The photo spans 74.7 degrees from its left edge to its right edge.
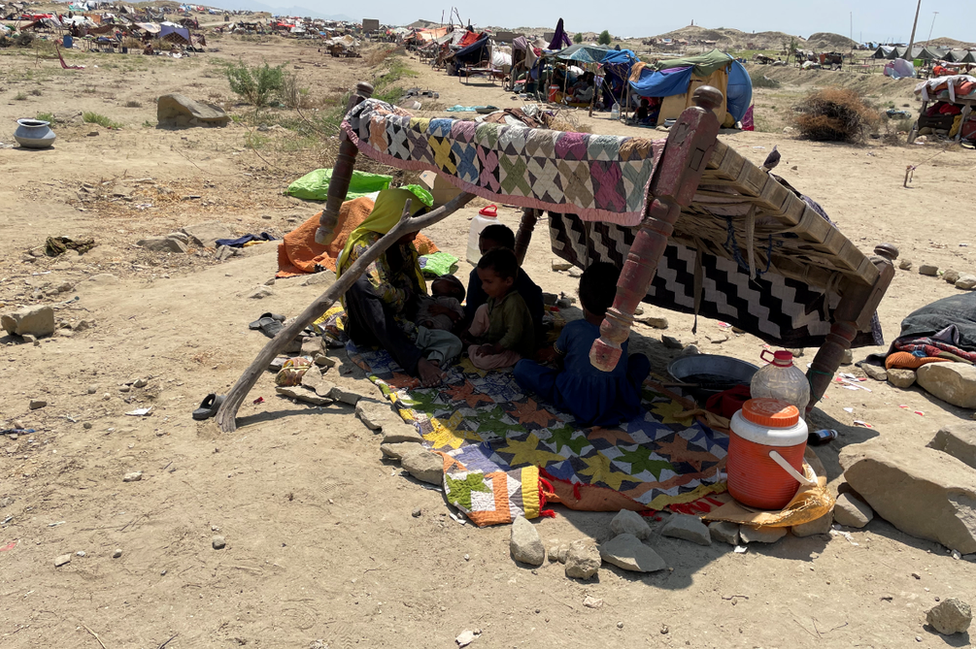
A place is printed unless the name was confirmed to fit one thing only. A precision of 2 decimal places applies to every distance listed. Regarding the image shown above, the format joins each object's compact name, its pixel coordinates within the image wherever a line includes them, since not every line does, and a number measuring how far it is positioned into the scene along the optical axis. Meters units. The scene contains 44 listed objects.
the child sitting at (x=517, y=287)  4.45
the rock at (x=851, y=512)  2.83
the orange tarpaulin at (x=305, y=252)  5.88
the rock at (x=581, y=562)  2.51
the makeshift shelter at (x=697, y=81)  16.23
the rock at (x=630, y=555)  2.54
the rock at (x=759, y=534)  2.71
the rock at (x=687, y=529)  2.73
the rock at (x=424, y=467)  3.06
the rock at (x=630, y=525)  2.75
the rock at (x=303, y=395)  3.72
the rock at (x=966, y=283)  5.93
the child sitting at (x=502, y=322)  3.98
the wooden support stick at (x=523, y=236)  5.22
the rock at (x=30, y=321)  4.32
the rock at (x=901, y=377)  4.20
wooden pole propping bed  3.64
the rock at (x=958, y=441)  3.15
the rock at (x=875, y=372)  4.33
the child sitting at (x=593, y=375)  3.46
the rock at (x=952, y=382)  3.91
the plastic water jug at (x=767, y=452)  2.66
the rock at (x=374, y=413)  3.48
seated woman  4.07
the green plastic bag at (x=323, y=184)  8.09
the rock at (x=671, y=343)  4.86
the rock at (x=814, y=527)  2.77
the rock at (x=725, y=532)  2.71
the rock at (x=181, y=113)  12.12
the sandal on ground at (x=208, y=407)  3.50
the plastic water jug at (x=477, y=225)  5.95
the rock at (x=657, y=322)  5.16
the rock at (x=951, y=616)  2.20
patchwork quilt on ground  2.98
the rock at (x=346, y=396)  3.72
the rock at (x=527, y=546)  2.60
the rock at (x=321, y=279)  5.52
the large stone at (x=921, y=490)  2.67
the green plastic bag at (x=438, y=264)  5.79
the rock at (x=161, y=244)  6.43
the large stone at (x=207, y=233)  6.79
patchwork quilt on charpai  2.62
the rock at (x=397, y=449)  3.19
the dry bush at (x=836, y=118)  15.35
